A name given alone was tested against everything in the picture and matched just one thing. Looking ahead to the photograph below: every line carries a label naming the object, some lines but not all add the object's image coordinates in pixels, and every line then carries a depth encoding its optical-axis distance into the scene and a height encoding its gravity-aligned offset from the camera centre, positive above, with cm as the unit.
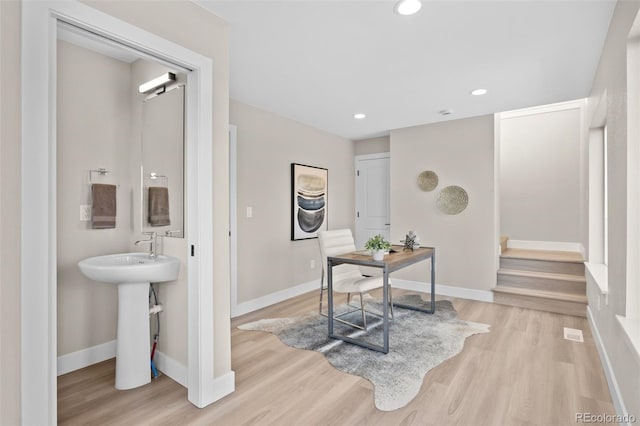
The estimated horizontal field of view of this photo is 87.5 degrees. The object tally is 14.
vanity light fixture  245 +101
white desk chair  325 -64
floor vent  305 -114
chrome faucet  249 -22
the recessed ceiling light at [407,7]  192 +121
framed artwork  450 +19
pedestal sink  219 -76
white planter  288 -35
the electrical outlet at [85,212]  258 +1
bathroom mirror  245 +39
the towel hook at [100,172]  261 +33
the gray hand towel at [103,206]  260 +6
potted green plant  289 -30
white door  549 +28
